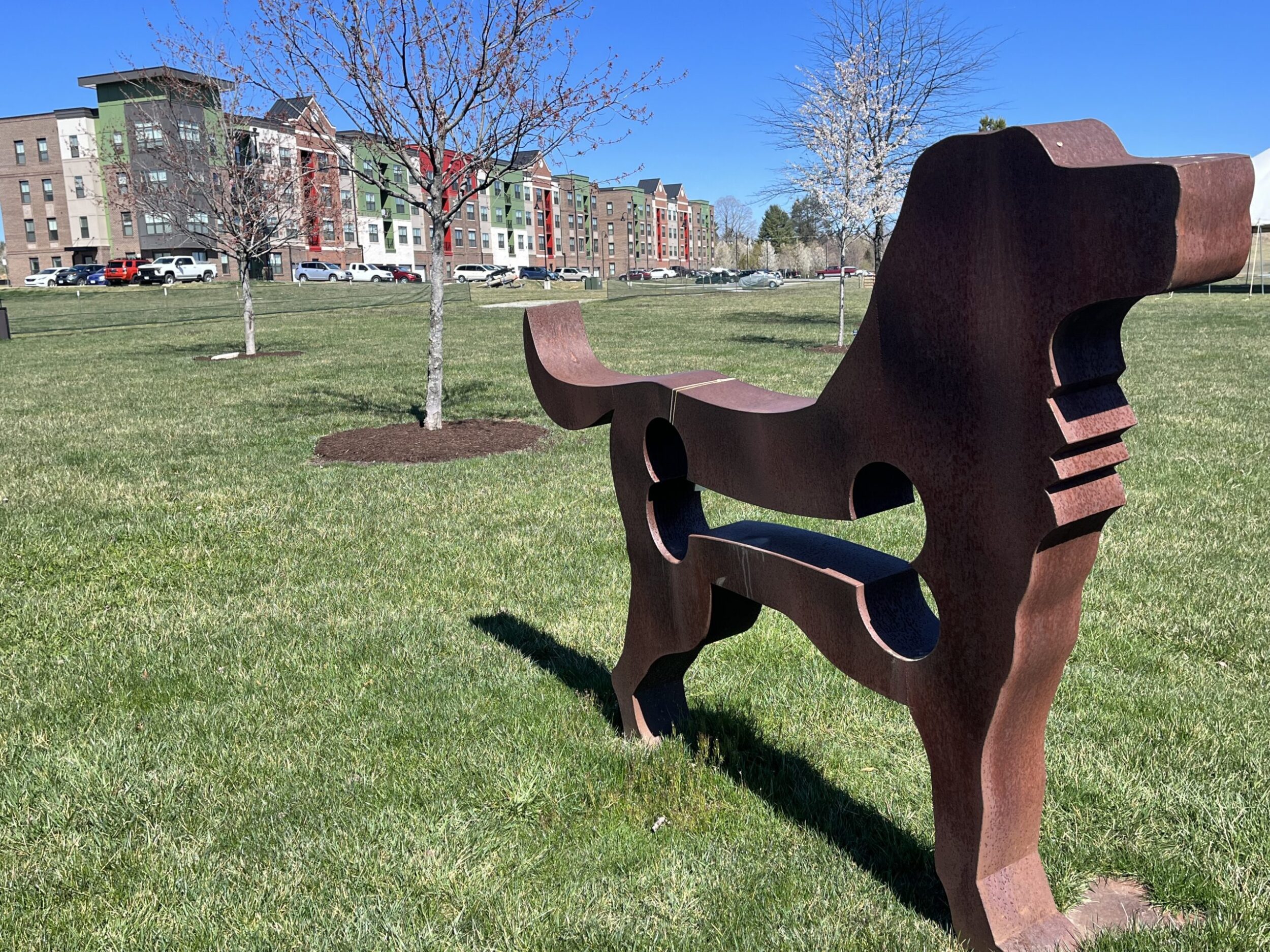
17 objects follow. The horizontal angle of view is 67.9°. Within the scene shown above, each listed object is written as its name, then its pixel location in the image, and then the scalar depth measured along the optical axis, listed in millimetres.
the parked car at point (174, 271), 54031
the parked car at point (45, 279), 57938
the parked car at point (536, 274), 67312
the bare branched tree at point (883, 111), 18797
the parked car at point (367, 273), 64188
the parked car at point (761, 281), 59250
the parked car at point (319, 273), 62344
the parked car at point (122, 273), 52656
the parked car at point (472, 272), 71562
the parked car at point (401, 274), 67125
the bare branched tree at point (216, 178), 15805
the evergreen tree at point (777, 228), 129250
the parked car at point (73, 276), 56969
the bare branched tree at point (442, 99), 8664
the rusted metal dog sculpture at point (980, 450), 1742
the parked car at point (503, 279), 54503
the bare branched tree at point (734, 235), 135500
